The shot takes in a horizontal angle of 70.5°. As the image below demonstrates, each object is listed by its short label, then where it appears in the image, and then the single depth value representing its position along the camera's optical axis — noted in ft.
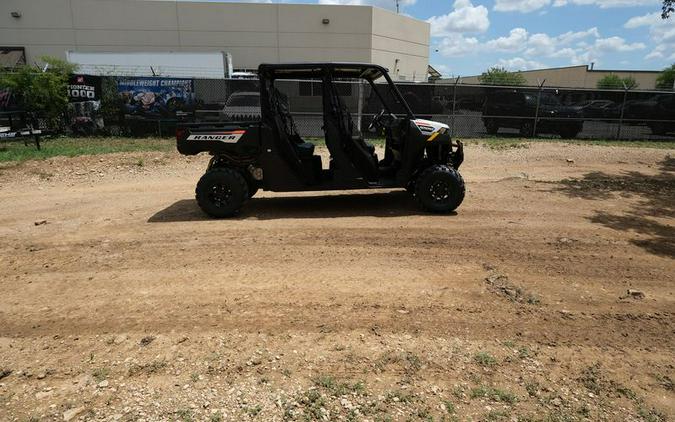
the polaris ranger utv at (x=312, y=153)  22.21
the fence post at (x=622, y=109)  55.79
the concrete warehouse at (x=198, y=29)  115.96
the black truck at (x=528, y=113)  55.72
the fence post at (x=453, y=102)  53.88
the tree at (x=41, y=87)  48.24
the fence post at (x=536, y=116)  55.62
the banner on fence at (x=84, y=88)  52.08
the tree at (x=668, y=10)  34.35
